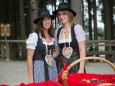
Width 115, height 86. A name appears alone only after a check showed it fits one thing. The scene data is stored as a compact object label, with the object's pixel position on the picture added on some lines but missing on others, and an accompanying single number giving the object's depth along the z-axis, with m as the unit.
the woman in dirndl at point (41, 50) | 3.59
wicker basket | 2.31
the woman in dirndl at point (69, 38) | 3.53
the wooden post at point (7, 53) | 15.22
